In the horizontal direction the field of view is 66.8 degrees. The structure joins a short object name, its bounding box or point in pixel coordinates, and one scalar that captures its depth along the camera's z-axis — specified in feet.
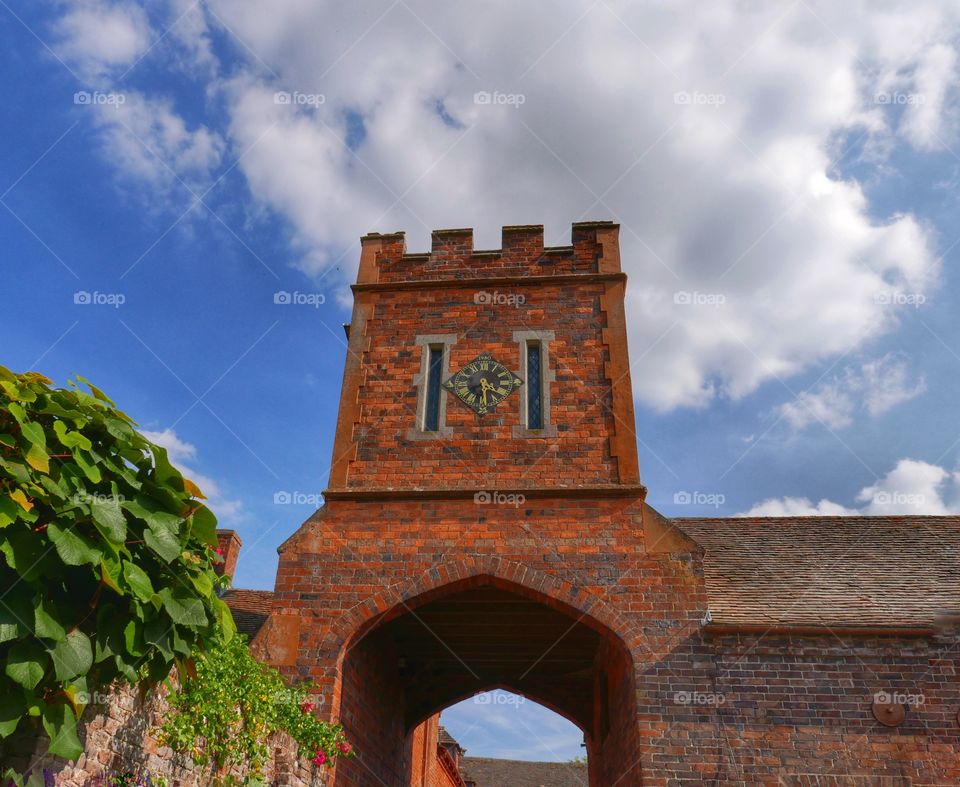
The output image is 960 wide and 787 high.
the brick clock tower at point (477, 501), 29.63
